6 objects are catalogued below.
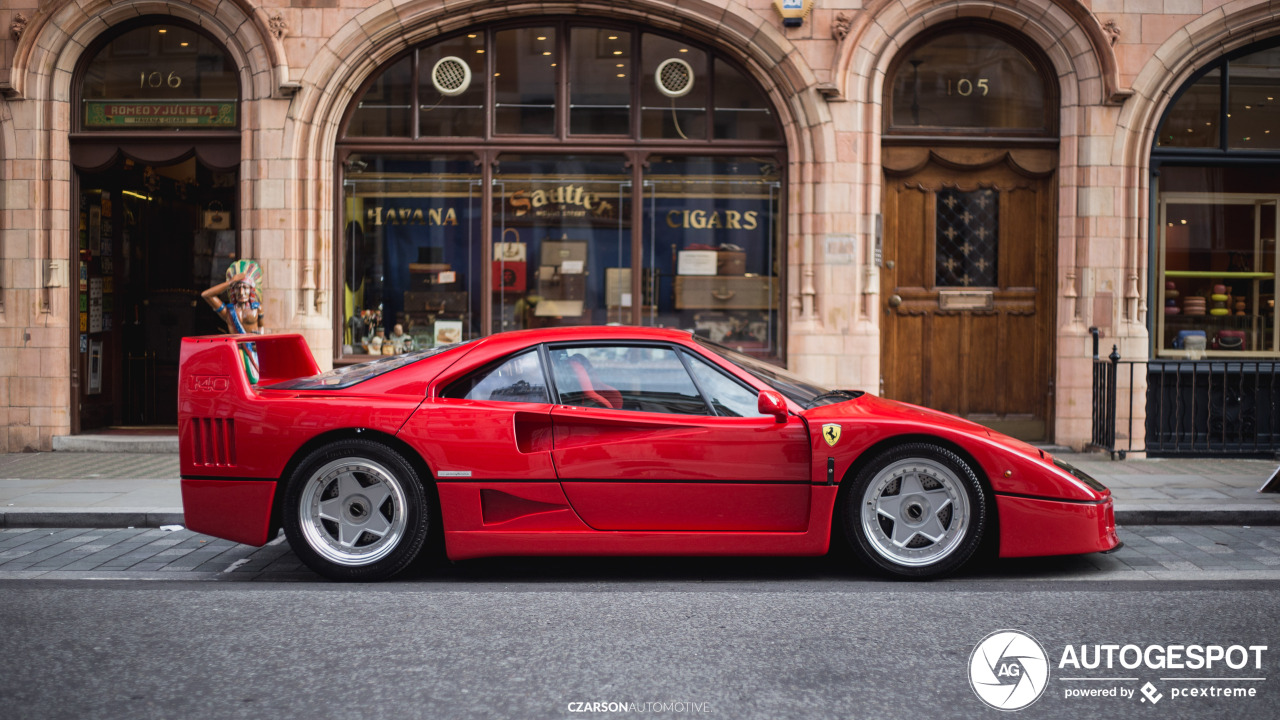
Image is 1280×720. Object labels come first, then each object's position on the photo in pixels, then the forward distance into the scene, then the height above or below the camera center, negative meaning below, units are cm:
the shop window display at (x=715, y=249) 1090 +90
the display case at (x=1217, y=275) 1084 +65
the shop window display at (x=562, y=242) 1088 +97
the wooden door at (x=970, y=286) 1074 +52
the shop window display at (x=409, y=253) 1091 +85
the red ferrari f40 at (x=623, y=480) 520 -73
